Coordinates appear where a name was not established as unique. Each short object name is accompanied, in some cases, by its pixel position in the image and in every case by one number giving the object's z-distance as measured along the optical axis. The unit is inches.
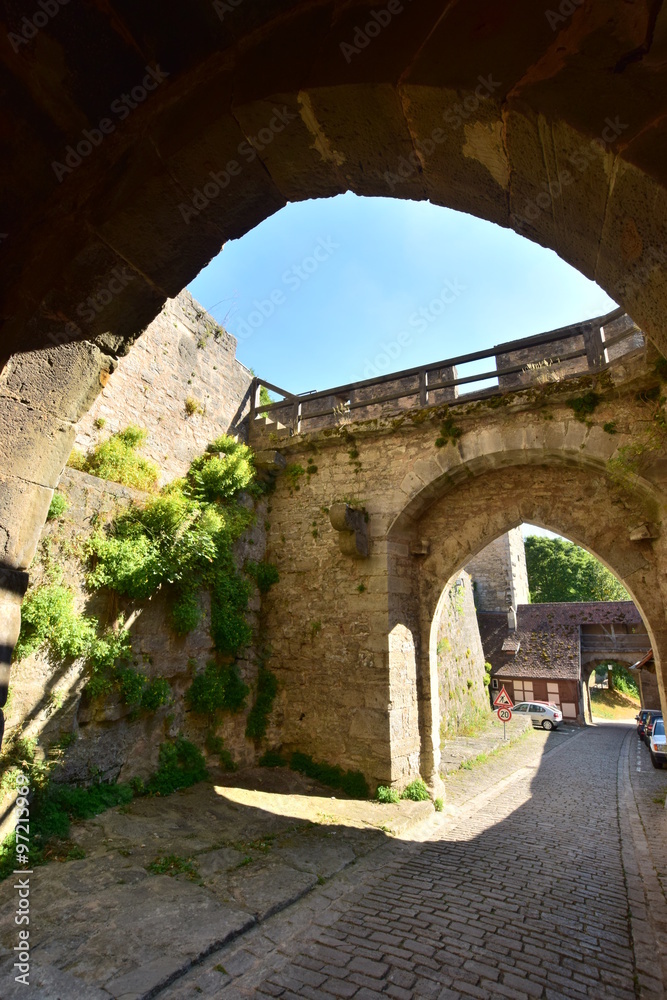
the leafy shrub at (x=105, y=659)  200.1
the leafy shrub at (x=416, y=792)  256.2
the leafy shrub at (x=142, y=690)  209.6
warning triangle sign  454.9
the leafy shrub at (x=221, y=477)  292.5
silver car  737.0
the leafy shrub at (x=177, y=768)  220.7
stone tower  871.7
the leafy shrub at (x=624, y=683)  1315.2
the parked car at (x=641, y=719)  665.0
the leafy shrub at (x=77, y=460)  241.9
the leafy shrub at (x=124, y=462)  253.0
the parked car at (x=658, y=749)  452.8
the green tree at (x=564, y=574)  1291.8
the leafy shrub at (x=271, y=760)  281.7
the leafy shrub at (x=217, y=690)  249.7
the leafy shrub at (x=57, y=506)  196.2
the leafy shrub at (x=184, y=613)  239.5
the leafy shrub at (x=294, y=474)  321.4
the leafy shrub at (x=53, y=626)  179.2
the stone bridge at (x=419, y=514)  237.8
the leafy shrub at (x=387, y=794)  249.3
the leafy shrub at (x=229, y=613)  268.8
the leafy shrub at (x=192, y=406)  316.5
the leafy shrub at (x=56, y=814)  157.8
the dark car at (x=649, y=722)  585.3
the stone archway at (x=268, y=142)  51.6
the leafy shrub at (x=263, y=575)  307.6
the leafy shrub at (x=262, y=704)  282.2
